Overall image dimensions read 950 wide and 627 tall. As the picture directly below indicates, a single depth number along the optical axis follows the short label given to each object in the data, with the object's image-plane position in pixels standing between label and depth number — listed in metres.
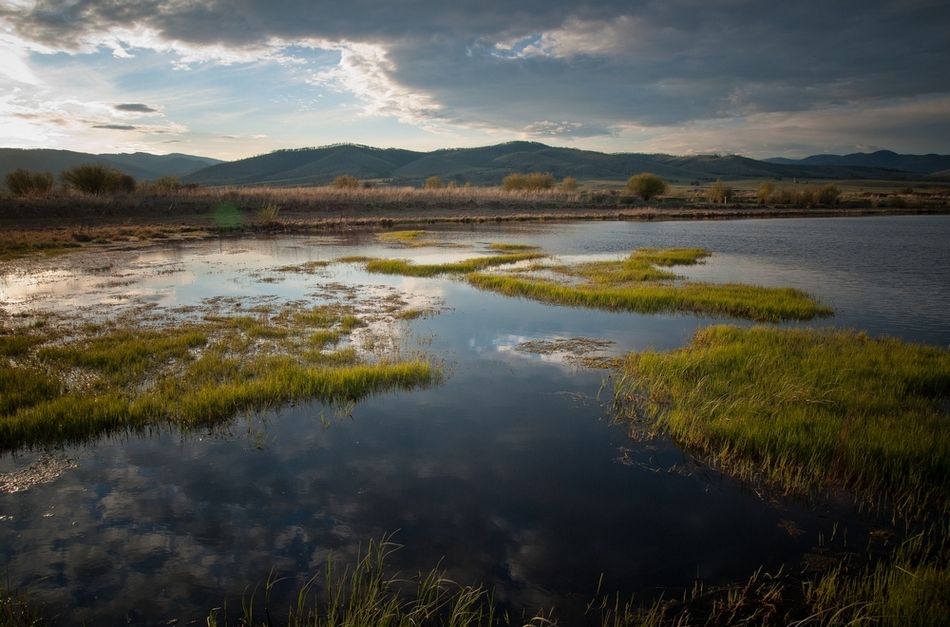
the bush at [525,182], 84.75
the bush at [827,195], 67.12
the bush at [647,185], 72.69
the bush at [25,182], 46.99
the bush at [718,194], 74.44
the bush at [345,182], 76.40
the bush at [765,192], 70.94
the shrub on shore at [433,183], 85.06
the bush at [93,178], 49.75
